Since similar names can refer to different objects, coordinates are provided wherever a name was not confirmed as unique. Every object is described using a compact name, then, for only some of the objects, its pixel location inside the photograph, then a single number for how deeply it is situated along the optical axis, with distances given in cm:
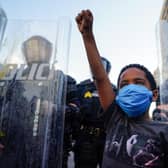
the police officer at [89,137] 217
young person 101
